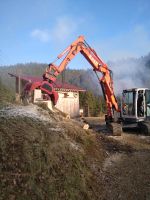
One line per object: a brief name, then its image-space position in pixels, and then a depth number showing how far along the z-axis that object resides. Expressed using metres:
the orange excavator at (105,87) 7.68
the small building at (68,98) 15.56
